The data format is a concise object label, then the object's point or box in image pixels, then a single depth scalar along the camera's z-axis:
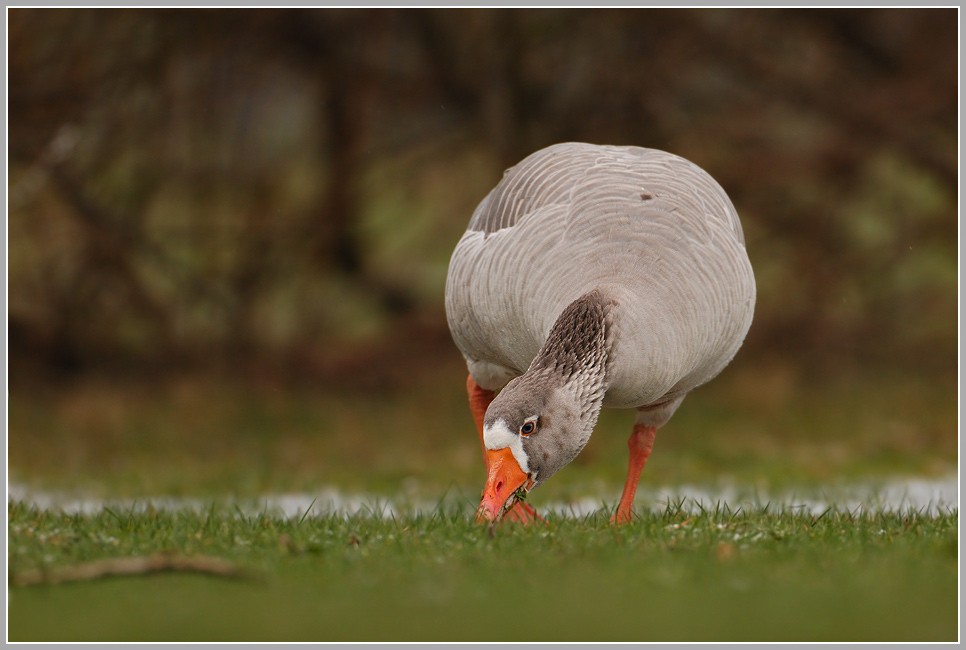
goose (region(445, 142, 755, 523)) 11.06
